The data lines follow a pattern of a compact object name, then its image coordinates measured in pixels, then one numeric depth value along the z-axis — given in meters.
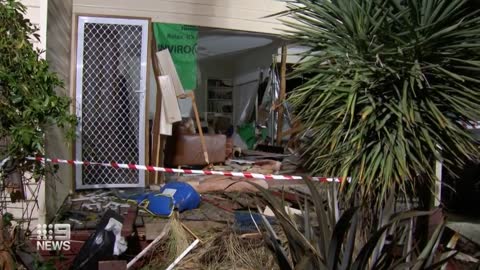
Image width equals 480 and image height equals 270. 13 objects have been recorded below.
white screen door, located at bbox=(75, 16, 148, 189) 6.80
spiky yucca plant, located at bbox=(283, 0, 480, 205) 4.12
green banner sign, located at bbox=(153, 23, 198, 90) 7.48
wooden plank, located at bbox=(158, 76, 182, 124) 7.35
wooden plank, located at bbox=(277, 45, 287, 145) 9.14
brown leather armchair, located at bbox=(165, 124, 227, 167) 8.03
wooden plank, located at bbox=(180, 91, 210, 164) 8.06
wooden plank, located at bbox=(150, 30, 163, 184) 7.30
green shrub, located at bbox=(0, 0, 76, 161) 3.56
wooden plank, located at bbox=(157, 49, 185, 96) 7.34
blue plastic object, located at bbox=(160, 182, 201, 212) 5.54
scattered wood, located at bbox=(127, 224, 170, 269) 4.59
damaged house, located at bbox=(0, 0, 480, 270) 4.21
